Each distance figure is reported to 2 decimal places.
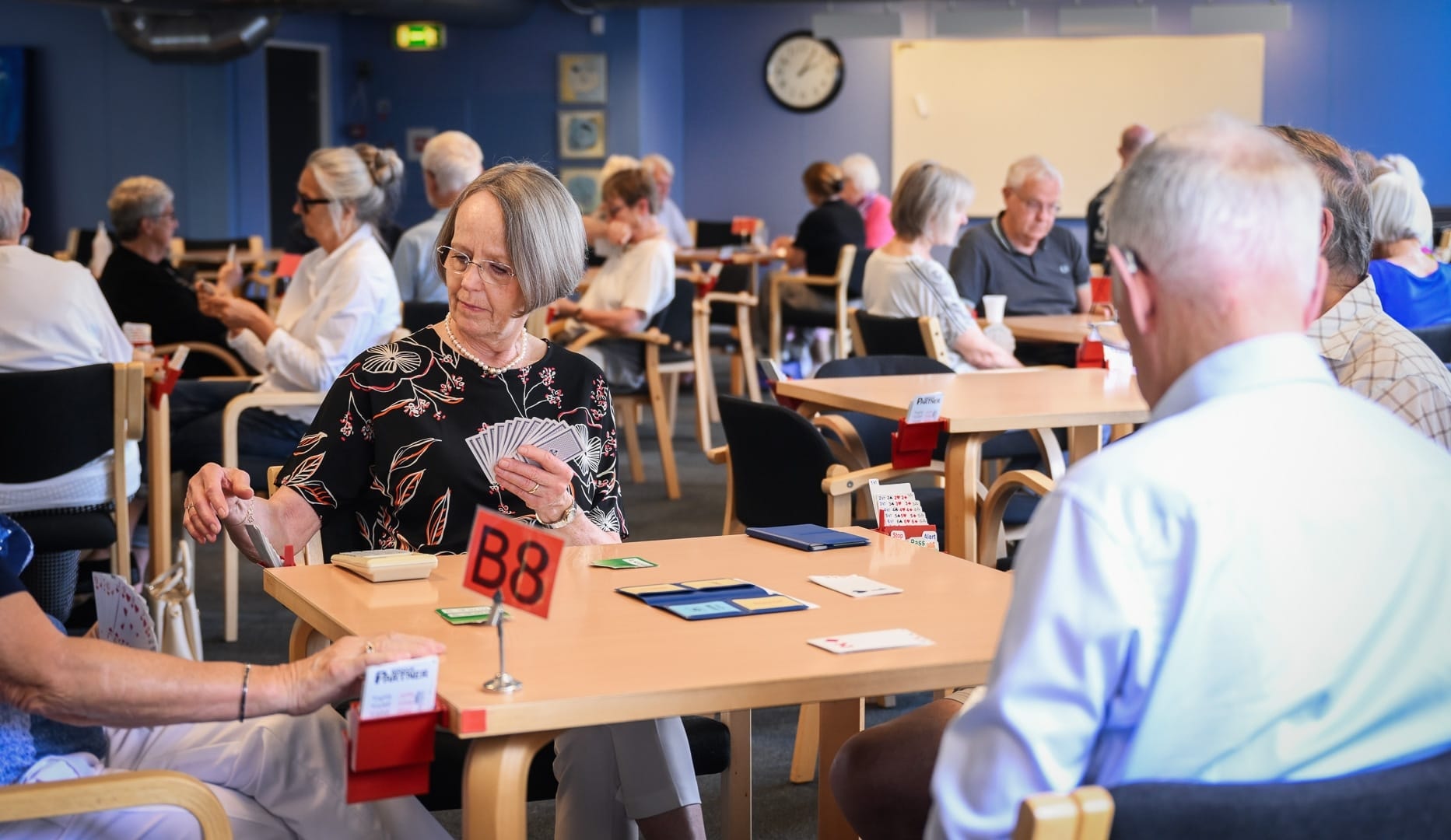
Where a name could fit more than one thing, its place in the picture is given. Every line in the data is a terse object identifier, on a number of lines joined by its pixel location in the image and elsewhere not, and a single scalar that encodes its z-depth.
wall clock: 12.87
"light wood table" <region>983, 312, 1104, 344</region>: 5.08
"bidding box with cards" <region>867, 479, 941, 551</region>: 2.37
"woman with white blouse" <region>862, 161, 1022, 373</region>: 4.83
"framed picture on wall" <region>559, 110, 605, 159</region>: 12.56
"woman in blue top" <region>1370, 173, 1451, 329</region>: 3.98
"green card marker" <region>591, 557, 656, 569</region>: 1.99
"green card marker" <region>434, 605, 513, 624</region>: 1.69
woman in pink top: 9.99
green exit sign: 12.65
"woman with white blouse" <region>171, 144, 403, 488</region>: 4.14
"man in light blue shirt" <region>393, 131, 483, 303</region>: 5.56
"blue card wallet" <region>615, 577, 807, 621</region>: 1.73
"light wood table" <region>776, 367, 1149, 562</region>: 3.22
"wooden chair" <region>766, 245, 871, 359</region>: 8.20
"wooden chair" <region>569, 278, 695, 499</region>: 6.10
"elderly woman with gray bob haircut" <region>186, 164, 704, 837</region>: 2.30
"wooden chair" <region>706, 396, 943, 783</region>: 3.07
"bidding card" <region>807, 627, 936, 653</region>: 1.58
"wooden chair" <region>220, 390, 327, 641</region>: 4.01
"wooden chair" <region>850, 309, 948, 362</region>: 4.56
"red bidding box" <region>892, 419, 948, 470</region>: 3.06
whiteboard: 12.05
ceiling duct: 11.19
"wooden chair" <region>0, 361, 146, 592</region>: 3.37
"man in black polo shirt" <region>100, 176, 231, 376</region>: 5.39
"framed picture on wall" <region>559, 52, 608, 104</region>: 12.52
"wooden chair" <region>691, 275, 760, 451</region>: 6.84
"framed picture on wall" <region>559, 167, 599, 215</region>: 12.47
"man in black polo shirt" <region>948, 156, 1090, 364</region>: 5.74
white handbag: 2.90
